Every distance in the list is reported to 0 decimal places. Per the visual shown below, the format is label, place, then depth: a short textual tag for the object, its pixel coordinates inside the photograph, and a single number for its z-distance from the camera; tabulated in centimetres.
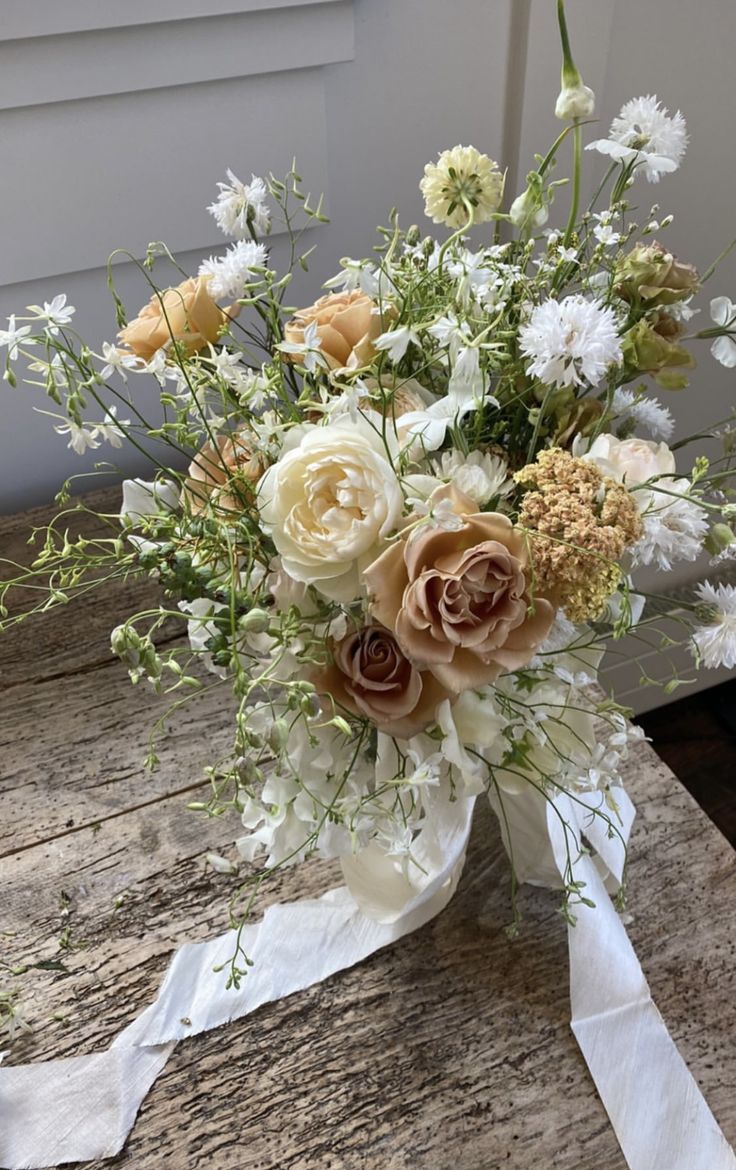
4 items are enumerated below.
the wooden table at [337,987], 58
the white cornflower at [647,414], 55
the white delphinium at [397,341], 46
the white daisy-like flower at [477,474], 48
